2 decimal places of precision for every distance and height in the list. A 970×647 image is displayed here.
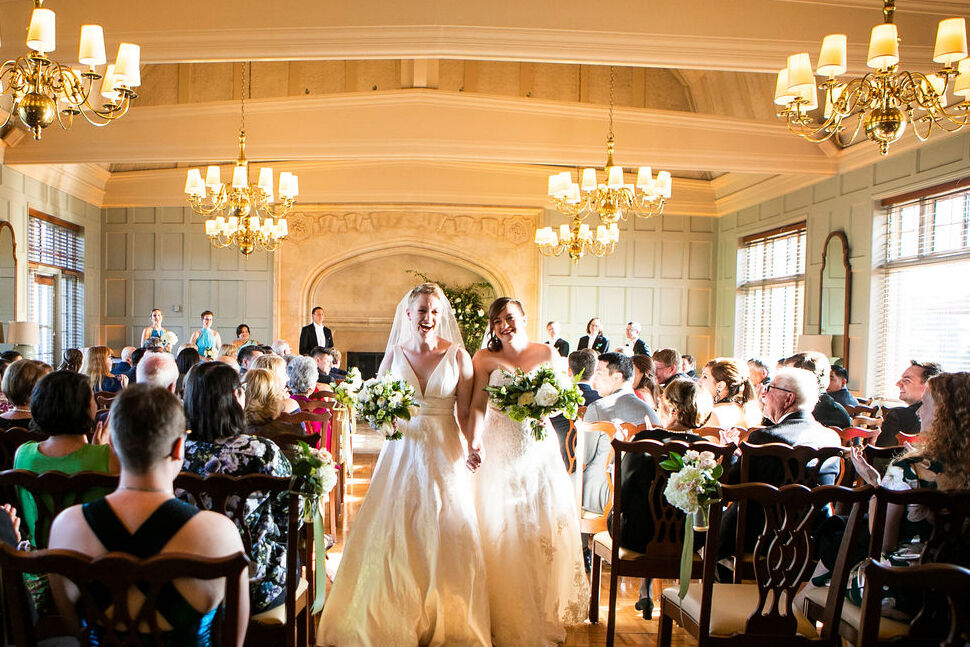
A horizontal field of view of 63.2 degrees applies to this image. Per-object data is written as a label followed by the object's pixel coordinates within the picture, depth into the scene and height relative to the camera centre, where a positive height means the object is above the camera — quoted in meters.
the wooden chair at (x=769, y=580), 2.30 -0.84
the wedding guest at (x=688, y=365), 9.49 -0.64
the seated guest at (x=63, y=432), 2.66 -0.45
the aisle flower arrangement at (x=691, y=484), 2.62 -0.57
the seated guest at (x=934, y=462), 2.43 -0.45
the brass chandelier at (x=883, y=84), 4.01 +1.27
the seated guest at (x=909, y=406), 5.04 -0.57
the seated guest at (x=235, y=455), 2.58 -0.50
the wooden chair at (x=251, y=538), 2.20 -0.70
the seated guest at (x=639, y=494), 3.45 -0.81
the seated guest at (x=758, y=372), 6.49 -0.48
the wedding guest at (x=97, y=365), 5.49 -0.45
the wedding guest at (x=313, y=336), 11.16 -0.44
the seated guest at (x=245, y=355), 6.41 -0.43
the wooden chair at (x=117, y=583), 1.50 -0.56
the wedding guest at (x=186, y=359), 5.50 -0.40
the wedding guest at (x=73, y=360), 5.56 -0.43
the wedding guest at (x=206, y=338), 11.42 -0.51
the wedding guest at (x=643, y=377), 4.87 -0.40
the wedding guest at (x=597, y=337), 11.23 -0.38
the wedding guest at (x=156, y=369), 4.14 -0.36
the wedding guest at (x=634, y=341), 10.47 -0.41
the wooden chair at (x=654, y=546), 3.39 -1.03
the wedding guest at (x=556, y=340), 11.21 -0.44
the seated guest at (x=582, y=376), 4.95 -0.43
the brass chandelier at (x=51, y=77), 3.95 +1.23
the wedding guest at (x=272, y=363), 3.83 -0.29
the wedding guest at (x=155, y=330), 11.04 -0.39
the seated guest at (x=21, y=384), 3.67 -0.40
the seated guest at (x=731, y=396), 4.25 -0.46
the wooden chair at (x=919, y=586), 1.55 -0.54
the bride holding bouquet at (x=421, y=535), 3.38 -1.01
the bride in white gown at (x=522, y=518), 3.55 -0.99
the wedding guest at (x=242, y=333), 11.05 -0.42
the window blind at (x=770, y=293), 11.01 +0.32
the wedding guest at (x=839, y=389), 6.15 -0.58
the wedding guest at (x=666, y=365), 6.37 -0.42
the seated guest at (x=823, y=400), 5.26 -0.57
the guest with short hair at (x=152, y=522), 1.66 -0.47
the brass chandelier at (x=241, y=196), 7.92 +1.12
